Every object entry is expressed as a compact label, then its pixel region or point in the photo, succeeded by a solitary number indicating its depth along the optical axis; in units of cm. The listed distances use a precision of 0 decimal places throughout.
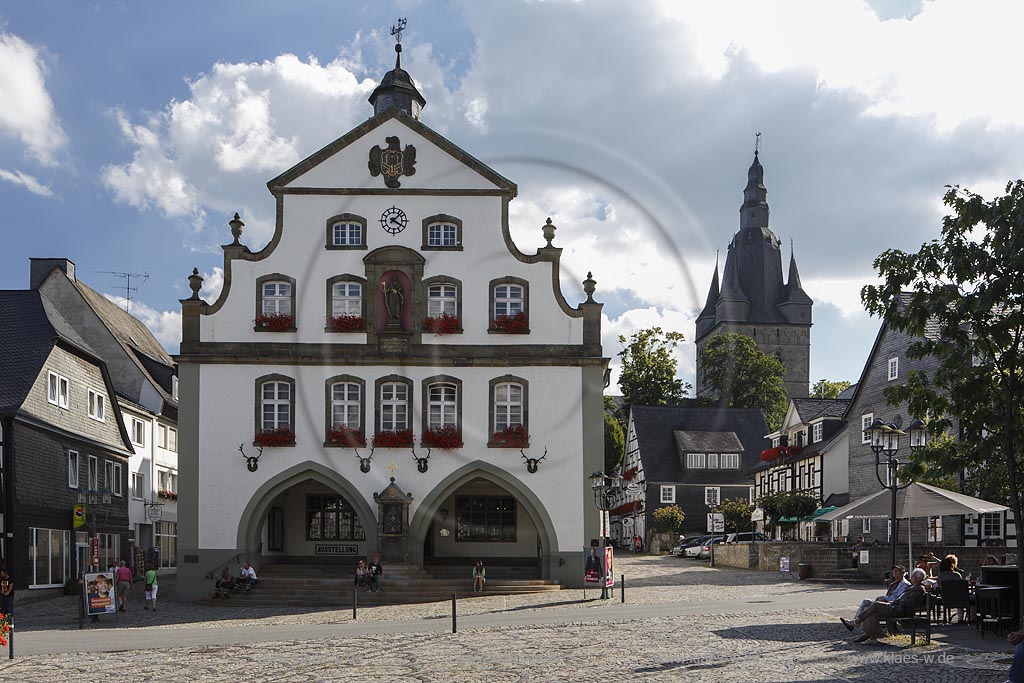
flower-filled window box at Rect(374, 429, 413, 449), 3488
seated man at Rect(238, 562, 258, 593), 3288
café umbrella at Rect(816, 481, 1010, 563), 2388
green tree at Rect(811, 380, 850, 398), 11262
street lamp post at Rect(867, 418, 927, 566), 2509
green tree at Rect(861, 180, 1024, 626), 1605
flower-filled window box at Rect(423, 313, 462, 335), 3541
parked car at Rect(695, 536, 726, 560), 5390
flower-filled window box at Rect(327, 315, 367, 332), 3534
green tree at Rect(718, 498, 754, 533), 6438
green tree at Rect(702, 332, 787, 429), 8894
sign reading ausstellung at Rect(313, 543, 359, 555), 3800
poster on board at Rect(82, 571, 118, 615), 2680
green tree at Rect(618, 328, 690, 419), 8275
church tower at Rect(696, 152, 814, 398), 12381
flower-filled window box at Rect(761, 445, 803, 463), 6269
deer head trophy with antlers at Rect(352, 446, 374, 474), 3491
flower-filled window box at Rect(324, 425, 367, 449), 3491
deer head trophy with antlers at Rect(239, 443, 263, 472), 3469
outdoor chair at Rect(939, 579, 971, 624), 2025
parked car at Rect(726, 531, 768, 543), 5734
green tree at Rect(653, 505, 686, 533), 6762
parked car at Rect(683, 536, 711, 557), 5778
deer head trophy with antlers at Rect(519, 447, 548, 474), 3512
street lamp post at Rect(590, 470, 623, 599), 3159
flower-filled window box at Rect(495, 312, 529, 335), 3541
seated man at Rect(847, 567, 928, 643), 1830
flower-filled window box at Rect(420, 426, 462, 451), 3488
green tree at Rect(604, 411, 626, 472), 8600
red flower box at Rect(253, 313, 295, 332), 3522
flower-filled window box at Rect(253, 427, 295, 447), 3456
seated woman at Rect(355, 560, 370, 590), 3164
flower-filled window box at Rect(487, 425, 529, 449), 3497
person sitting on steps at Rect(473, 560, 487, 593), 3272
